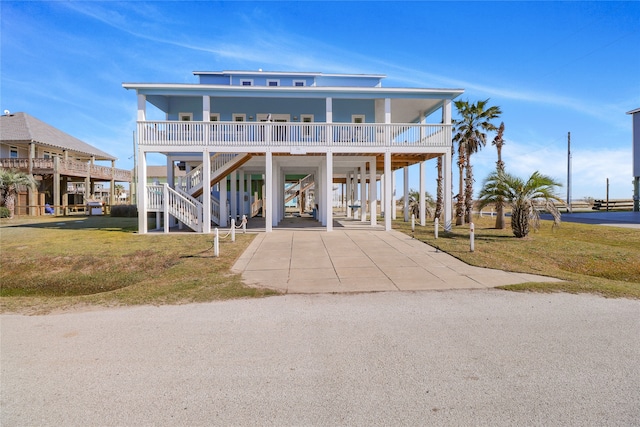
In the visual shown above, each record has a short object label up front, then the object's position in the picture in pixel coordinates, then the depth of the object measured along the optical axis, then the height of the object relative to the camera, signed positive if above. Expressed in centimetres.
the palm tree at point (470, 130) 2092 +441
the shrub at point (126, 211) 2853 -23
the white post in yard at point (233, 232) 1370 -89
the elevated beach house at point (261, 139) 1638 +316
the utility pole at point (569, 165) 4450 +513
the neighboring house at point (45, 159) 2998 +428
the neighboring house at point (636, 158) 3462 +460
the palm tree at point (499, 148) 1994 +360
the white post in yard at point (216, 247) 1088 -117
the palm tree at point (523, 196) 1412 +43
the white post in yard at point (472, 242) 1154 -108
